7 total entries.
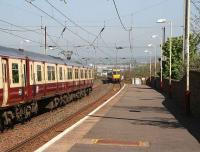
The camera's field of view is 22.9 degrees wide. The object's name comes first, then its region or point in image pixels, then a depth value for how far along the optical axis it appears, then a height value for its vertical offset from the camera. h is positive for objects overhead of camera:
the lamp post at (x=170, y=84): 38.63 -0.95
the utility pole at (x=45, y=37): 50.66 +3.85
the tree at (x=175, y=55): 51.68 +1.84
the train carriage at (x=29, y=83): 17.58 -0.49
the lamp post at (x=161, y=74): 53.73 -0.27
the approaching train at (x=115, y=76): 91.91 -0.68
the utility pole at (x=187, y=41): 23.25 +1.43
